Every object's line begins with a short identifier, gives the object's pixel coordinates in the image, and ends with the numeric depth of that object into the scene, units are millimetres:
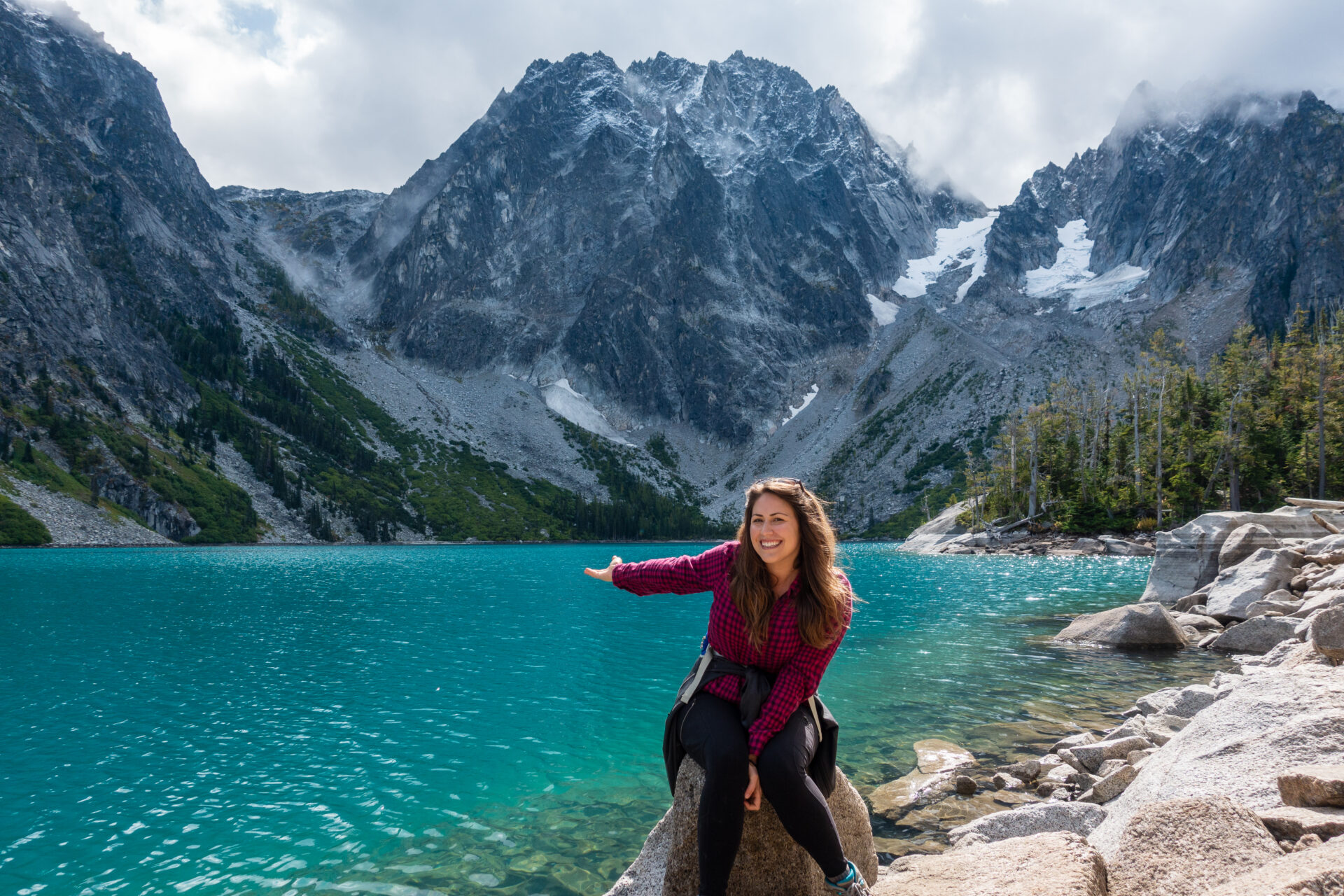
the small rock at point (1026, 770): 12977
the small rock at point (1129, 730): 13297
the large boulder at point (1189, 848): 5246
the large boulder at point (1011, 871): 5469
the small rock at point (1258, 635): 20817
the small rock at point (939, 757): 13953
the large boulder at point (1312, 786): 5949
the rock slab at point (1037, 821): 9078
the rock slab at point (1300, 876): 3979
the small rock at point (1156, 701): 15516
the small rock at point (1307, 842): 5441
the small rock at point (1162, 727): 12773
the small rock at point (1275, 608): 22875
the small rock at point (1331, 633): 12086
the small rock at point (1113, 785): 10562
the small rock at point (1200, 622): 26375
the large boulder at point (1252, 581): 25391
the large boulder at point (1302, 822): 5605
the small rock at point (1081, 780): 11648
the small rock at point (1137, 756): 11789
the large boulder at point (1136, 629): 24766
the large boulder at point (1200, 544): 32125
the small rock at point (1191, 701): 14039
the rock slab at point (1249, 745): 7426
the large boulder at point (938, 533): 108450
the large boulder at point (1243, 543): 30297
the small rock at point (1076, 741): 14227
